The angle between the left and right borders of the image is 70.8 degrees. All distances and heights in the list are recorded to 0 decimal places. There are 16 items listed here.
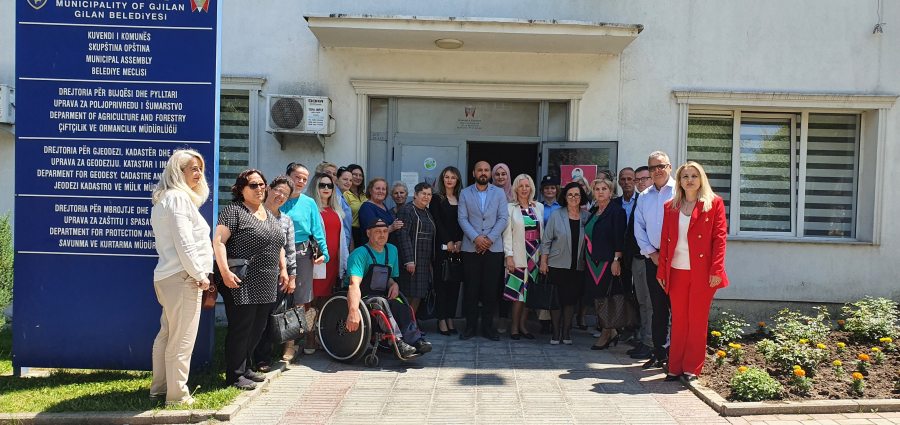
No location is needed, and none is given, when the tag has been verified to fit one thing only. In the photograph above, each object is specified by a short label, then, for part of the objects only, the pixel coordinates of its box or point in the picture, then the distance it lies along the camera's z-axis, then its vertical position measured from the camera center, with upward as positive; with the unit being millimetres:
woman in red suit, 5195 -448
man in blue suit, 6926 -508
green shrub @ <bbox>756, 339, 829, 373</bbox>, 5062 -1184
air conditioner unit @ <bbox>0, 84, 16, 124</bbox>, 7820 +961
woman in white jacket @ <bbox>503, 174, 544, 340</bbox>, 6969 -510
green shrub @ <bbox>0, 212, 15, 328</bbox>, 5930 -745
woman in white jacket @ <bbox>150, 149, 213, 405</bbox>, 4281 -494
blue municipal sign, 5105 +351
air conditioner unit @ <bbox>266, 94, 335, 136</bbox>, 8016 +1002
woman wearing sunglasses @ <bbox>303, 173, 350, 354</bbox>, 6184 -361
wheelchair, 5578 -1257
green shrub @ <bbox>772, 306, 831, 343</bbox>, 5797 -1128
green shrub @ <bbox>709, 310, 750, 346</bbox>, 6102 -1193
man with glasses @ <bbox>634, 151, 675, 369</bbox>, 5805 -270
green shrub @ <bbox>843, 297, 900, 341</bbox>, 6156 -1069
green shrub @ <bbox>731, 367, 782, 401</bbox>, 4605 -1299
